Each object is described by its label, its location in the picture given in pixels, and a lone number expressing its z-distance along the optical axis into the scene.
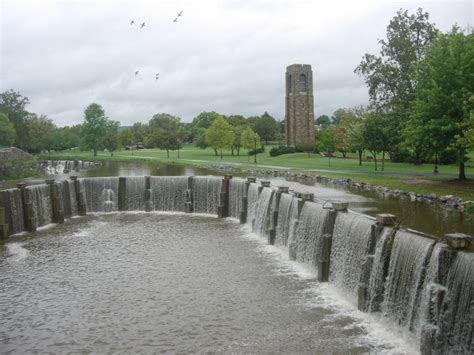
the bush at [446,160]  62.44
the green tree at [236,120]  175.35
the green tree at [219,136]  104.56
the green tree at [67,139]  143.88
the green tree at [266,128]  150.62
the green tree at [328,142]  85.00
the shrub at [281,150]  101.44
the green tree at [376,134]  61.62
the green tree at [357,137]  65.11
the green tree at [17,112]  131.88
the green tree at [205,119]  174.95
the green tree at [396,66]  61.19
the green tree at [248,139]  106.69
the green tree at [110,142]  123.62
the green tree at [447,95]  40.03
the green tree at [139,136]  196.59
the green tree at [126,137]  147.98
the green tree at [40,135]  132.88
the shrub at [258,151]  111.81
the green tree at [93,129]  125.00
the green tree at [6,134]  107.69
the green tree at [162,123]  192.15
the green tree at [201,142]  119.06
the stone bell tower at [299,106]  122.62
